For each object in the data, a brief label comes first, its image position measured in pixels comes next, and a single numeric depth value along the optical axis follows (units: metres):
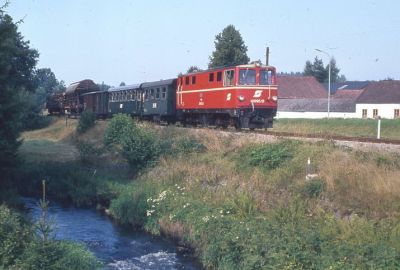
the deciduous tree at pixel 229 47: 58.56
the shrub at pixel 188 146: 26.52
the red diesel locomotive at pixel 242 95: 27.69
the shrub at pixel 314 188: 17.16
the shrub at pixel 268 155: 20.55
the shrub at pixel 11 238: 12.70
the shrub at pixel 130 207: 22.28
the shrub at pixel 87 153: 32.47
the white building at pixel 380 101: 61.41
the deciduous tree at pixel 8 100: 19.38
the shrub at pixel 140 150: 27.41
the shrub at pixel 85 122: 43.53
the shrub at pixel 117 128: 31.29
